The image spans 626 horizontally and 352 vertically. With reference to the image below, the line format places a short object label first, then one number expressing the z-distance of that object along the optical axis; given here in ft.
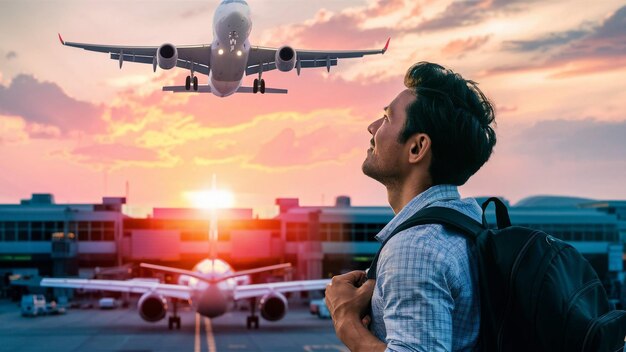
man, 11.72
